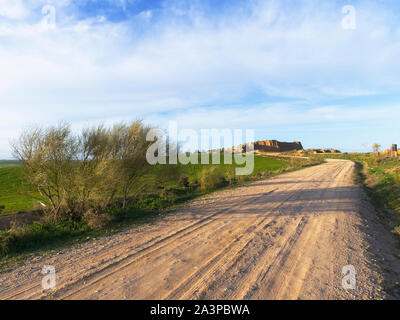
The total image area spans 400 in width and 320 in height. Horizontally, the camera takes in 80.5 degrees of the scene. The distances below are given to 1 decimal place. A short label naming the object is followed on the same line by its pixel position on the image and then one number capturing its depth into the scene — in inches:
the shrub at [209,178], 741.9
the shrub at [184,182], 746.2
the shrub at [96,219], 332.8
